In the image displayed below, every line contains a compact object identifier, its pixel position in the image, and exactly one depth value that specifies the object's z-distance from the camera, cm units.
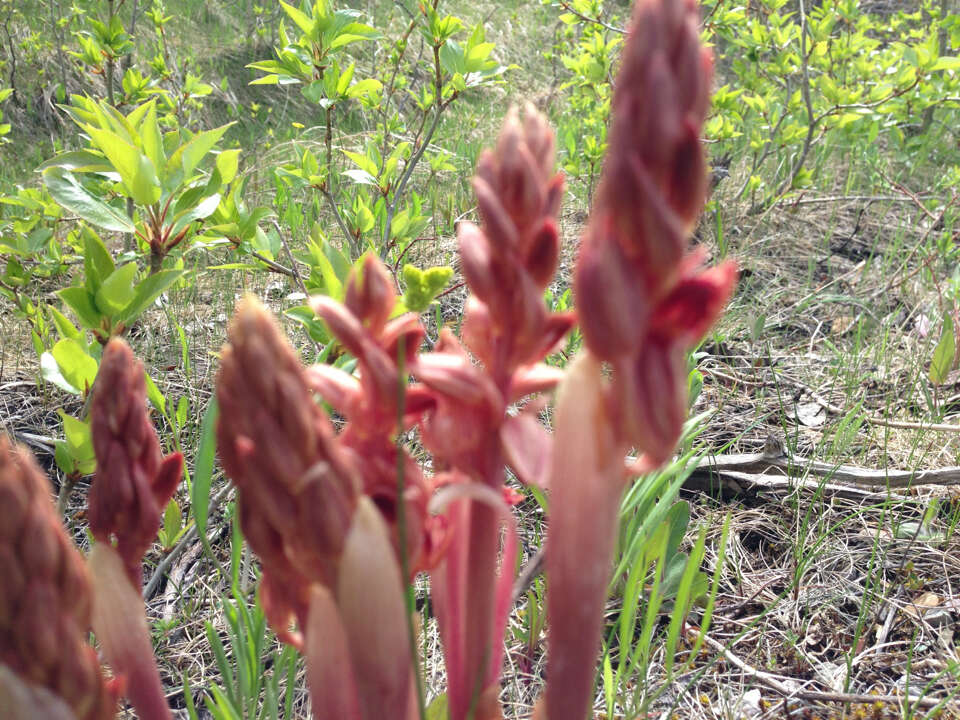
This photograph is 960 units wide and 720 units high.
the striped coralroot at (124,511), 13
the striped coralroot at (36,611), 11
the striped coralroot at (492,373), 11
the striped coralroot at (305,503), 11
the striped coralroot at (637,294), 10
